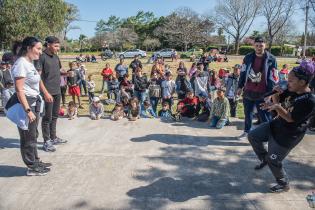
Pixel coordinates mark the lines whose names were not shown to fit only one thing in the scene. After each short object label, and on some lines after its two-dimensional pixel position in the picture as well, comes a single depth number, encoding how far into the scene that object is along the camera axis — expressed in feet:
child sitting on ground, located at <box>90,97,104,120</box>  25.06
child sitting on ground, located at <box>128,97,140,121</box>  25.12
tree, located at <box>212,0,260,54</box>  172.65
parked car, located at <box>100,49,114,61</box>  126.50
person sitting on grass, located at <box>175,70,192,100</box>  33.68
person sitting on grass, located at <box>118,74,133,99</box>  34.00
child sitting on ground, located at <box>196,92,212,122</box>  24.73
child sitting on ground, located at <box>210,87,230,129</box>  22.51
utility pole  122.93
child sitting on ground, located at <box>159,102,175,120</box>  25.84
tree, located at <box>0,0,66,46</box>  92.17
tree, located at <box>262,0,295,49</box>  168.47
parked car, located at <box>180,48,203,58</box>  126.49
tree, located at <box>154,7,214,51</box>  169.48
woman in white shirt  12.67
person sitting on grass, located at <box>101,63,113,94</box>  41.93
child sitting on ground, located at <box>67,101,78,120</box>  24.90
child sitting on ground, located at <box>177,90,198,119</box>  26.66
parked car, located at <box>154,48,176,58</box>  127.19
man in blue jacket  17.44
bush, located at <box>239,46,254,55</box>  174.24
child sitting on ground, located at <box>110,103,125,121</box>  24.68
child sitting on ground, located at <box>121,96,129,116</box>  27.61
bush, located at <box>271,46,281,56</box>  172.76
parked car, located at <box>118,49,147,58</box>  135.82
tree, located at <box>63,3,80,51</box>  207.51
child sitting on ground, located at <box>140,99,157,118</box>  27.40
